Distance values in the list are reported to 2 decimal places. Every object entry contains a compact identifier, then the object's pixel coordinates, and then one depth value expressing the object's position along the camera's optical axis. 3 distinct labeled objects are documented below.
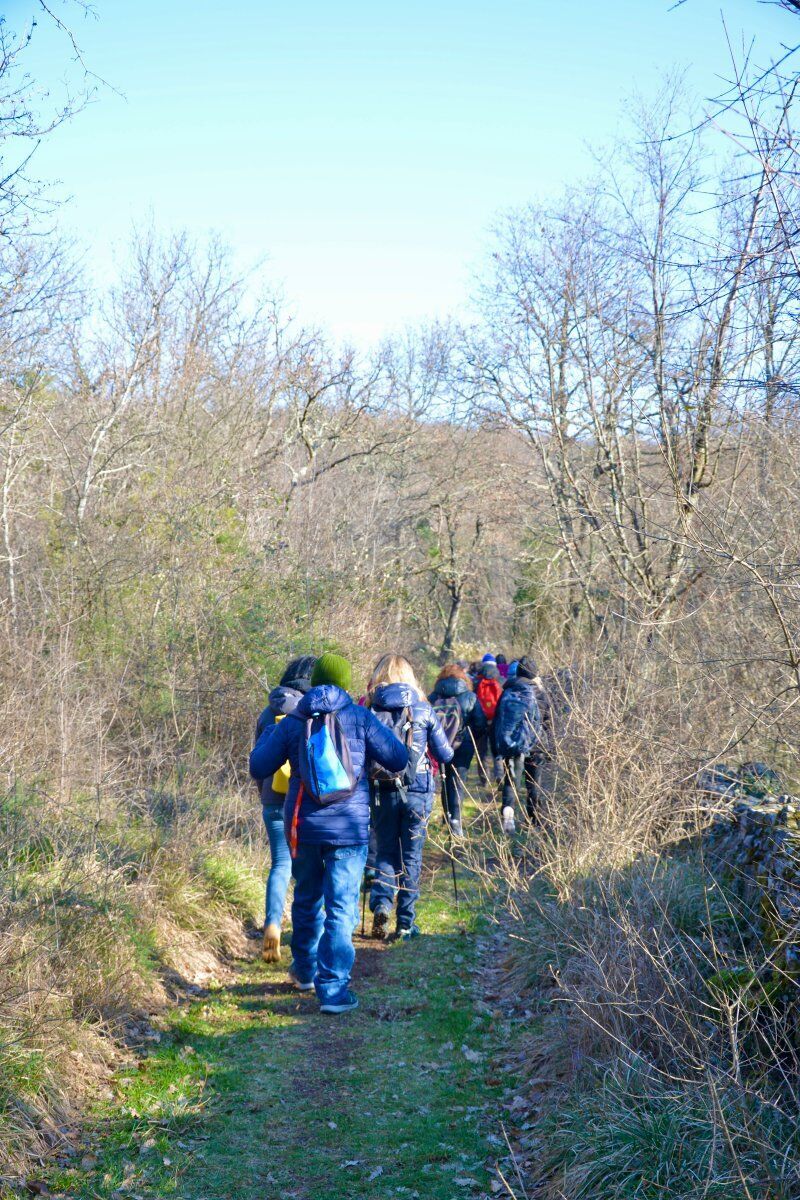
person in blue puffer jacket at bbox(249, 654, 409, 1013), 6.29
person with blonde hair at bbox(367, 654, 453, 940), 7.81
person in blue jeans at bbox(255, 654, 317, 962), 7.18
